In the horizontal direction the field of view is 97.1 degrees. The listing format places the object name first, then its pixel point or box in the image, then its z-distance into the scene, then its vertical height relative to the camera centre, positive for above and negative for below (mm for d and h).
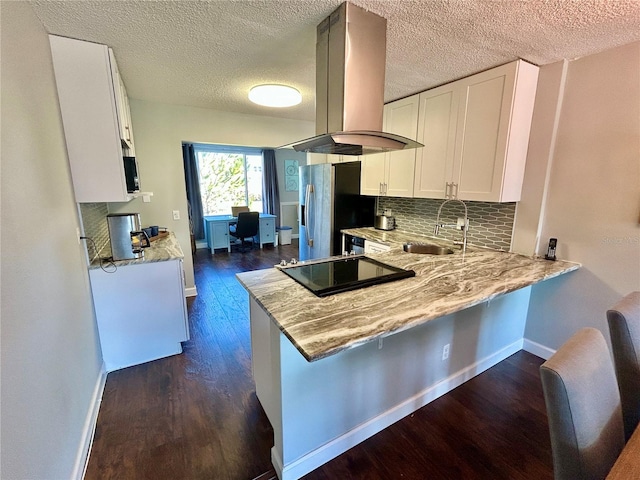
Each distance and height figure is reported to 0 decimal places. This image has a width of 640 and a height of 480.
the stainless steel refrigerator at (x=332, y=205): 3422 -227
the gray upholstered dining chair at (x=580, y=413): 730 -603
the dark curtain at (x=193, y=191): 5973 -115
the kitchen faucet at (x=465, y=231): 2356 -367
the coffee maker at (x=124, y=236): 2131 -381
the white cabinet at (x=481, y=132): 2064 +433
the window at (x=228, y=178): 6402 +192
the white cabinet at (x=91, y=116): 1759 +443
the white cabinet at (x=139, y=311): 2135 -986
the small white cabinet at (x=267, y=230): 6309 -971
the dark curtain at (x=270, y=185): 6719 +28
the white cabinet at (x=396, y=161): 2756 +270
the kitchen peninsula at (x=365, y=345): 1211 -878
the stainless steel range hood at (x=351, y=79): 1463 +584
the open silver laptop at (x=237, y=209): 6527 -537
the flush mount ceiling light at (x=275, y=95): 2475 +811
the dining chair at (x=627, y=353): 1065 -625
